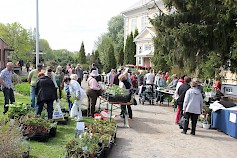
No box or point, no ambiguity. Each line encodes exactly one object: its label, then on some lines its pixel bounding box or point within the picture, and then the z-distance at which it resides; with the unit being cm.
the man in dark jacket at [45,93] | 921
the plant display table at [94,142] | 606
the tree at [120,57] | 5198
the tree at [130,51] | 4847
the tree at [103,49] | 5354
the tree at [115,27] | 7337
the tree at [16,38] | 4850
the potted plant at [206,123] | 1075
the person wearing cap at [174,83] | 1621
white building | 4476
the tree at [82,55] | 5442
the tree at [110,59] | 4856
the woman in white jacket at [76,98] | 1032
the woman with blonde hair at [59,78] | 1477
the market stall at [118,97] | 1018
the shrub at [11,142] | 486
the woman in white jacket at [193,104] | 952
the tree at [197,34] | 1306
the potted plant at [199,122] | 1109
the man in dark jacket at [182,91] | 1052
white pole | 2180
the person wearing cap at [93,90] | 1101
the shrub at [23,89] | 1755
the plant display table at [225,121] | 949
